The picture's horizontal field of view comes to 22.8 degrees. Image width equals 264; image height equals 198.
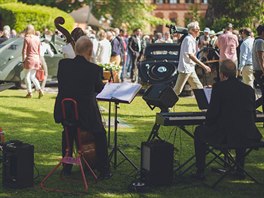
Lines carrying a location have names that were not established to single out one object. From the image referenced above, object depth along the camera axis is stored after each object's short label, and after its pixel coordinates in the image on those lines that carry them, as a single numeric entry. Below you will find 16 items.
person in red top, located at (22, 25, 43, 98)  16.27
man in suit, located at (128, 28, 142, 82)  23.27
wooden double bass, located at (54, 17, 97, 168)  8.17
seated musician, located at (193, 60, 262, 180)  7.82
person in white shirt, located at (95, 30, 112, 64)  18.70
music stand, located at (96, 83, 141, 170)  8.39
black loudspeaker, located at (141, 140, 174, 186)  7.99
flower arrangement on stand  14.22
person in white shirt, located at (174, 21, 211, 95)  13.34
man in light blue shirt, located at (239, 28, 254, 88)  15.62
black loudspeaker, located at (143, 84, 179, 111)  8.52
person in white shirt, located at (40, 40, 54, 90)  17.57
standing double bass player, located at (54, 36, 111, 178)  8.05
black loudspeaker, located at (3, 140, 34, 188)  7.72
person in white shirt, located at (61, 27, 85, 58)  11.79
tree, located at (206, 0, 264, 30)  24.03
